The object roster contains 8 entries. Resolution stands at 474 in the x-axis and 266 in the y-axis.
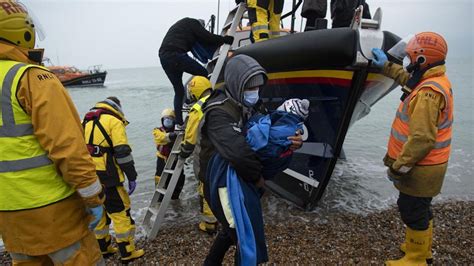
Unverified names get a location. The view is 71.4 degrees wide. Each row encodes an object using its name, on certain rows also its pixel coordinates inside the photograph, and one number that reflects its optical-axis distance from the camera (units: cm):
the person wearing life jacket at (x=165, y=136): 450
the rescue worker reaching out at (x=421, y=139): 229
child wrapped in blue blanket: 174
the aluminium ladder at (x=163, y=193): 359
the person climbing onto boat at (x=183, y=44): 384
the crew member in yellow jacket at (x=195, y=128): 323
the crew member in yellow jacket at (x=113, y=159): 286
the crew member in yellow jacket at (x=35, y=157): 152
